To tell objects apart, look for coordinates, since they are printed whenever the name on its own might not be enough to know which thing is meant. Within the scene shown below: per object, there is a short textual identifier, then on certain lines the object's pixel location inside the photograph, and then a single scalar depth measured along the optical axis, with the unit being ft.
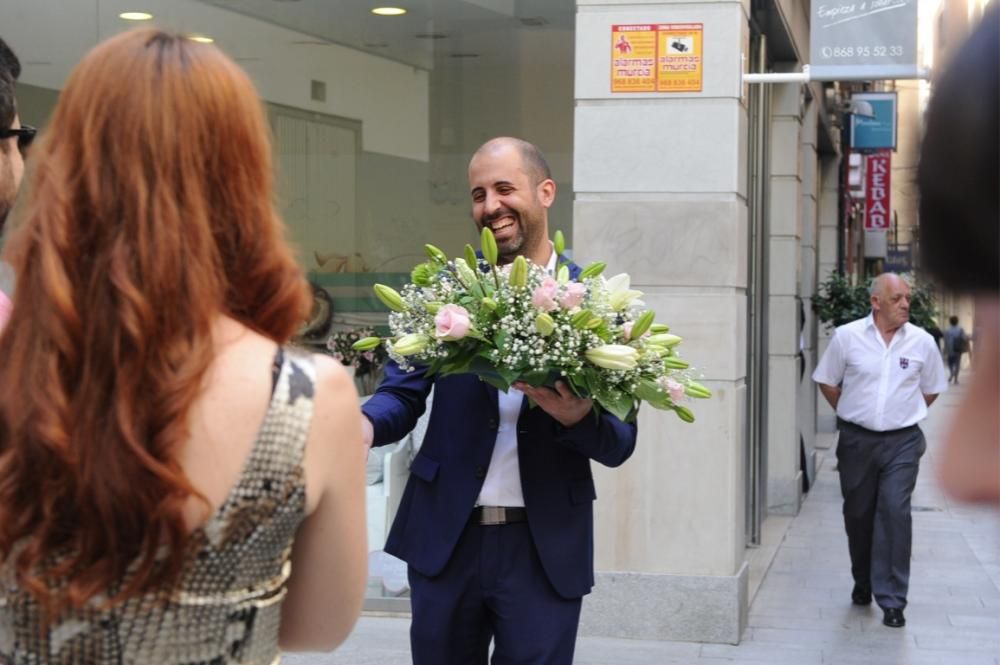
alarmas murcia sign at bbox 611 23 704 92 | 24.07
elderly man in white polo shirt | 29.71
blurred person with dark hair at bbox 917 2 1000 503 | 3.82
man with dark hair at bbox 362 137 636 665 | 13.50
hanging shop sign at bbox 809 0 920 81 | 24.79
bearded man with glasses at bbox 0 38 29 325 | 10.30
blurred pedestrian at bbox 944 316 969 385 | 109.26
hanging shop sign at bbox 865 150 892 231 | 67.31
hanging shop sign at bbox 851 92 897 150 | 62.08
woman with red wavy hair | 6.20
